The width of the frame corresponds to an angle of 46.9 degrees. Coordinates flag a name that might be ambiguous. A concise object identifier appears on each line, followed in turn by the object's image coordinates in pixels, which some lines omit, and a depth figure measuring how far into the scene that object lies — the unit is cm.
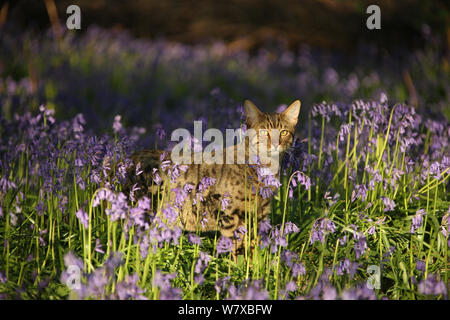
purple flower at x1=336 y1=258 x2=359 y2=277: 301
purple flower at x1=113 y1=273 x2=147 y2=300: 266
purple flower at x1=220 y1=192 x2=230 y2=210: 332
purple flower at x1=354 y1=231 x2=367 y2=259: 303
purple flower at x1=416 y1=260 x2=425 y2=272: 338
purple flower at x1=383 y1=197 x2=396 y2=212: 327
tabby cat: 401
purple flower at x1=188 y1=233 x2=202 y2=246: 305
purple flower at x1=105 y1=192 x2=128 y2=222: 271
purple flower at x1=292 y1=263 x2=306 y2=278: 303
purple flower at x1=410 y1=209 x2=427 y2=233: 335
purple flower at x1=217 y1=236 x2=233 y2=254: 302
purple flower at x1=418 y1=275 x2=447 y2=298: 269
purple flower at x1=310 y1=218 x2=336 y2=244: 308
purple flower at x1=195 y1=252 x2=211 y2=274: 293
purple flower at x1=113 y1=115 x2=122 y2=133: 404
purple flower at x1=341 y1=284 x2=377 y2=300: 264
